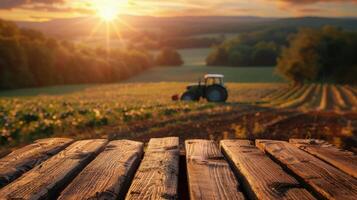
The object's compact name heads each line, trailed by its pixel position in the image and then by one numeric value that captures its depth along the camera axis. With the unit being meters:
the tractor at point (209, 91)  26.81
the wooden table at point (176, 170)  2.13
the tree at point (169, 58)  101.44
